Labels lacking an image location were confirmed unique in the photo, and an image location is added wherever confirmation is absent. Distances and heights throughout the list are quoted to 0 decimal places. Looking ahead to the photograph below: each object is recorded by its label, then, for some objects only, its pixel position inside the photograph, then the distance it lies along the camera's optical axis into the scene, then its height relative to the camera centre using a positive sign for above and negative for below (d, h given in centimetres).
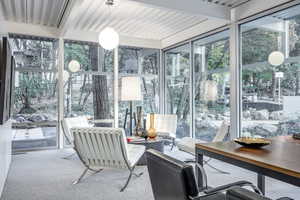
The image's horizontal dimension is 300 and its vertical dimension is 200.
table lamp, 473 +22
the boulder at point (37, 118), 557 -43
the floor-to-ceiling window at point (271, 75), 360 +42
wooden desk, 142 -41
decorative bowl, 199 -36
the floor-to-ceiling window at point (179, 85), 616 +40
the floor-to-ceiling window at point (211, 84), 496 +36
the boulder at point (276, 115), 379 -25
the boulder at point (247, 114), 436 -27
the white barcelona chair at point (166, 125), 559 -63
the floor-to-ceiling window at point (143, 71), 661 +83
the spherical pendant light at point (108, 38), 388 +103
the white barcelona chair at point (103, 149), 306 -67
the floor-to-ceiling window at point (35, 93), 547 +17
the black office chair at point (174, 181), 127 -48
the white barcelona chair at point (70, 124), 480 -52
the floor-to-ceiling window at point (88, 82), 596 +48
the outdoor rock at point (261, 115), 406 -26
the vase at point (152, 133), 441 -62
